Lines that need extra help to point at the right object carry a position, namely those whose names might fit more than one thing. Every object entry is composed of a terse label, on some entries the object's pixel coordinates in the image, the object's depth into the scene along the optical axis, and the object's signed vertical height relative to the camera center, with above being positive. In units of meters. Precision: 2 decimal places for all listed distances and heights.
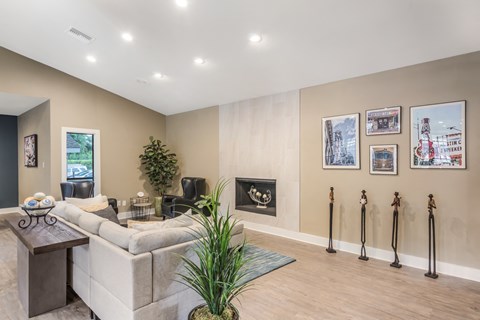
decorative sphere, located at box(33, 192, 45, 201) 2.91 -0.39
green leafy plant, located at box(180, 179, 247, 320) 1.89 -0.81
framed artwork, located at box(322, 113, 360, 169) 4.17 +0.29
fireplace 5.42 -0.75
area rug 3.42 -1.43
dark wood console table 2.44 -1.06
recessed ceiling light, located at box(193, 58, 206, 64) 4.44 +1.66
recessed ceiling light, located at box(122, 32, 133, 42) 4.07 +1.90
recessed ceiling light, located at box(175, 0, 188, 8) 3.19 +1.88
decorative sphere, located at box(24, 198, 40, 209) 2.81 -0.46
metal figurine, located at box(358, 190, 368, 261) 3.92 -0.96
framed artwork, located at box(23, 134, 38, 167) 6.50 +0.26
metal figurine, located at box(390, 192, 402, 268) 3.62 -0.95
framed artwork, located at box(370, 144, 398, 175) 3.80 +0.01
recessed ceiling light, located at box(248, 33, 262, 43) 3.55 +1.64
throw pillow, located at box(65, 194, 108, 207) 3.80 -0.59
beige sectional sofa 2.00 -0.90
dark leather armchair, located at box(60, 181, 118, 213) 5.50 -0.60
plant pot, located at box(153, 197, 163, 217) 6.89 -1.17
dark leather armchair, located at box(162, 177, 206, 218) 5.97 -0.87
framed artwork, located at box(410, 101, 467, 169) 3.31 +0.31
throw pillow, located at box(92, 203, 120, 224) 3.54 -0.71
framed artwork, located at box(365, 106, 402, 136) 3.77 +0.57
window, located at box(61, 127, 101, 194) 5.96 +0.13
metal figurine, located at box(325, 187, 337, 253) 4.23 -1.12
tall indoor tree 7.02 -0.12
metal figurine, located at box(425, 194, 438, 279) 3.33 -0.95
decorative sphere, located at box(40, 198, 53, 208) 2.91 -0.46
